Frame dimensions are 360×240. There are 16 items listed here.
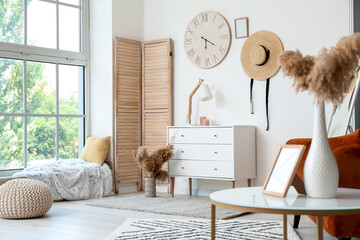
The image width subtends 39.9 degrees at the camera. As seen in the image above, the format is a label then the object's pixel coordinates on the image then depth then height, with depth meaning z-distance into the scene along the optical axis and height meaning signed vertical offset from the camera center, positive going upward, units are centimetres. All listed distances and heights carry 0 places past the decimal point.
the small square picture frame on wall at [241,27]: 527 +105
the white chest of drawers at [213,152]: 490 -27
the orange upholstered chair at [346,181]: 269 -32
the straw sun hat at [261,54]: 504 +74
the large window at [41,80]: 539 +54
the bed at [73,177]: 513 -54
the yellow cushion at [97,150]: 569 -27
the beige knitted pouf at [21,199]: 399 -58
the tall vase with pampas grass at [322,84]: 187 +15
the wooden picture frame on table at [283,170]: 197 -18
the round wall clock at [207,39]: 546 +98
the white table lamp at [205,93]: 536 +36
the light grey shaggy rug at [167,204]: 420 -75
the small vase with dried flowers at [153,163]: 522 -39
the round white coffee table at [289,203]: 171 -29
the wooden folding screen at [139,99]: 585 +33
